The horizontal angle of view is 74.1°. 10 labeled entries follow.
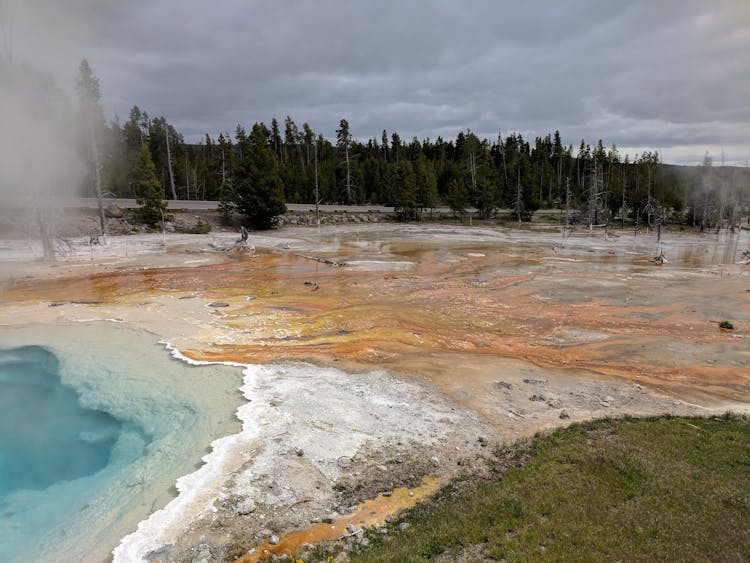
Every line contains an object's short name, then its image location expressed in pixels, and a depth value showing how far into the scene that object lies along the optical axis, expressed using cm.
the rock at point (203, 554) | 565
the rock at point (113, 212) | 4162
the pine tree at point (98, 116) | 3008
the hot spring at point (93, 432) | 648
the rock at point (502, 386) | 1083
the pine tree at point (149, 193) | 3997
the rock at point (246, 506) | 652
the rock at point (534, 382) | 1124
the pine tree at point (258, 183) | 4569
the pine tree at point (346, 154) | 6881
